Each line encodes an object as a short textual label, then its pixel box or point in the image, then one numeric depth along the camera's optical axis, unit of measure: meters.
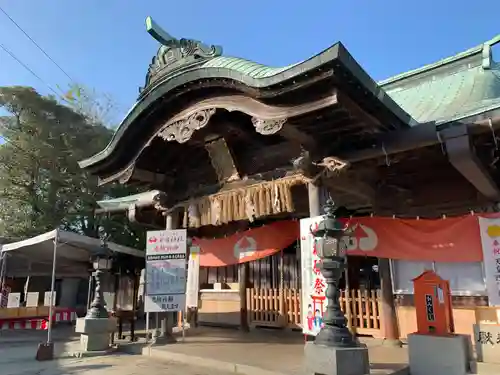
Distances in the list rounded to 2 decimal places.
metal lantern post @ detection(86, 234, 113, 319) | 8.63
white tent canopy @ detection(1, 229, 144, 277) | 10.53
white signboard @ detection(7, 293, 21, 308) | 14.63
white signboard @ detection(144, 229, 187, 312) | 8.03
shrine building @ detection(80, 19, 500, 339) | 5.64
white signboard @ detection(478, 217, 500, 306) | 6.07
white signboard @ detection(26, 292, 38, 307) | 15.53
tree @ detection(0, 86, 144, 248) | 20.83
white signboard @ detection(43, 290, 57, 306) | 16.92
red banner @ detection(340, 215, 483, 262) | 6.74
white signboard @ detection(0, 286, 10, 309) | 14.86
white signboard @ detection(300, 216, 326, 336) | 5.69
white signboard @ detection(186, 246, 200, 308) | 9.49
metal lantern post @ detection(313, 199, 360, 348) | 4.94
